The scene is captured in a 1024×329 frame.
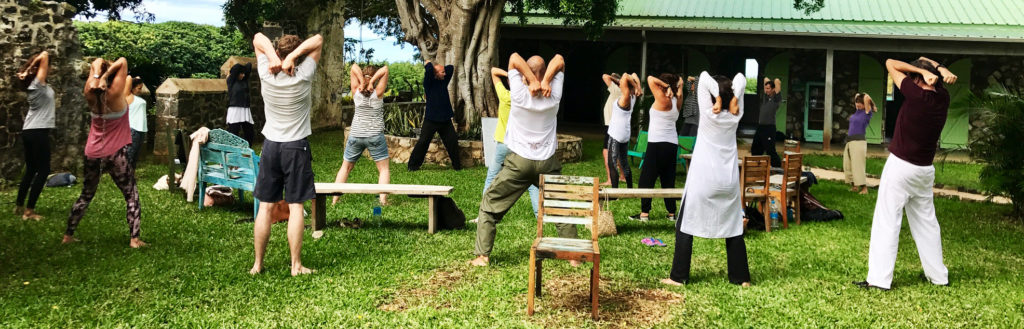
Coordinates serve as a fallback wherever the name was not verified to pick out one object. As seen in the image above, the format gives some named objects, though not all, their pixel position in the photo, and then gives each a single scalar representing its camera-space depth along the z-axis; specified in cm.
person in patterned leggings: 698
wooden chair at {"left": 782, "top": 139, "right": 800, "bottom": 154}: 1365
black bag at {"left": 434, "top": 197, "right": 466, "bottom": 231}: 826
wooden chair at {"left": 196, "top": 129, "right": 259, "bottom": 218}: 852
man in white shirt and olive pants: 638
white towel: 891
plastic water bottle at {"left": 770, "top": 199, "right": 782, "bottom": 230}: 905
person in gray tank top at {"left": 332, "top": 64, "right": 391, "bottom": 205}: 927
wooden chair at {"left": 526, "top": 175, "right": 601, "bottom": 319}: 572
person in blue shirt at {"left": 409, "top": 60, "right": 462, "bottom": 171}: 1228
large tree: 1498
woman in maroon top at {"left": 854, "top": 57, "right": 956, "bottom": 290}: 615
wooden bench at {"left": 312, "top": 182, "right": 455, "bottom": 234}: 804
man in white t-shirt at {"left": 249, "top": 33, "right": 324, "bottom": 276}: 603
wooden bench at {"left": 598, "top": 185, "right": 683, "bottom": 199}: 845
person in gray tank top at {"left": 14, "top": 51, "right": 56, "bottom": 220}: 852
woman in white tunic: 616
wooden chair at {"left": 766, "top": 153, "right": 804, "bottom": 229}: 905
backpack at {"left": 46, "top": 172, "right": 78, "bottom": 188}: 1072
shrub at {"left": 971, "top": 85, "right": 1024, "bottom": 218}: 988
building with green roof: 1883
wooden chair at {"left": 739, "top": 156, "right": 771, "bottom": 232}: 877
